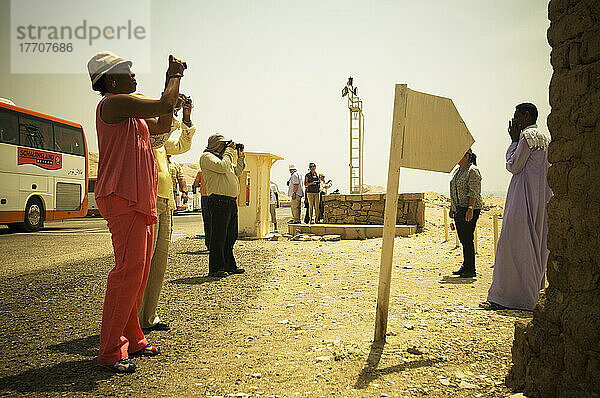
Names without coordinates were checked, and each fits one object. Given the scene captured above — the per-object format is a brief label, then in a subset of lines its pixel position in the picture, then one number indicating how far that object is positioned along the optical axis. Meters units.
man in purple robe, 4.39
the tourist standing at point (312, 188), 15.24
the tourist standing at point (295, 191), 15.48
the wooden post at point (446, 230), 10.74
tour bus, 13.79
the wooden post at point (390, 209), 3.39
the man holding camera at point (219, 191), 6.31
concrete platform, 11.89
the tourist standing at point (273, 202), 16.06
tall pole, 20.50
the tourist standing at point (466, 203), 6.43
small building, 12.11
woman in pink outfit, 2.84
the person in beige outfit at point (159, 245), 3.74
